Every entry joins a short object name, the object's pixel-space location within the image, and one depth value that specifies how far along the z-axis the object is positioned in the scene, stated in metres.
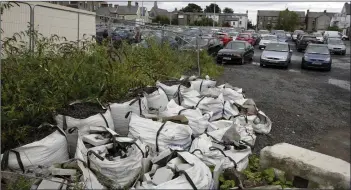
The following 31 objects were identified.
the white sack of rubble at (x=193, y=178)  2.83
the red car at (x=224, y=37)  26.23
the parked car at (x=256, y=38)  34.46
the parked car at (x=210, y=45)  16.70
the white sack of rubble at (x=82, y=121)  3.83
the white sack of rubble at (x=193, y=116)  4.58
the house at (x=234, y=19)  73.10
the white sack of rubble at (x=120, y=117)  4.40
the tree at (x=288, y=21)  67.75
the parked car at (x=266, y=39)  27.63
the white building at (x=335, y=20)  69.12
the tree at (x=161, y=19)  61.56
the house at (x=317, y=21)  87.12
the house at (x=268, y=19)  87.38
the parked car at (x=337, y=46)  26.11
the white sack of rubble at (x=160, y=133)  3.85
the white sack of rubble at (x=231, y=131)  4.38
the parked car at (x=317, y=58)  15.16
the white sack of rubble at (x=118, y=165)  3.10
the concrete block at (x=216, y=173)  3.28
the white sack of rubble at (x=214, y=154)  3.66
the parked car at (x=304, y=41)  27.86
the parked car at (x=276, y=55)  15.88
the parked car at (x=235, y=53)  16.41
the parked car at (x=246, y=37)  30.58
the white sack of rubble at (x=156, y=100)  5.19
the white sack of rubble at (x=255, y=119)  5.56
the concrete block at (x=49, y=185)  2.76
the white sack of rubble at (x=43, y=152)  3.11
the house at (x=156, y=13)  72.06
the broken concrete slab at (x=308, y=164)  2.71
